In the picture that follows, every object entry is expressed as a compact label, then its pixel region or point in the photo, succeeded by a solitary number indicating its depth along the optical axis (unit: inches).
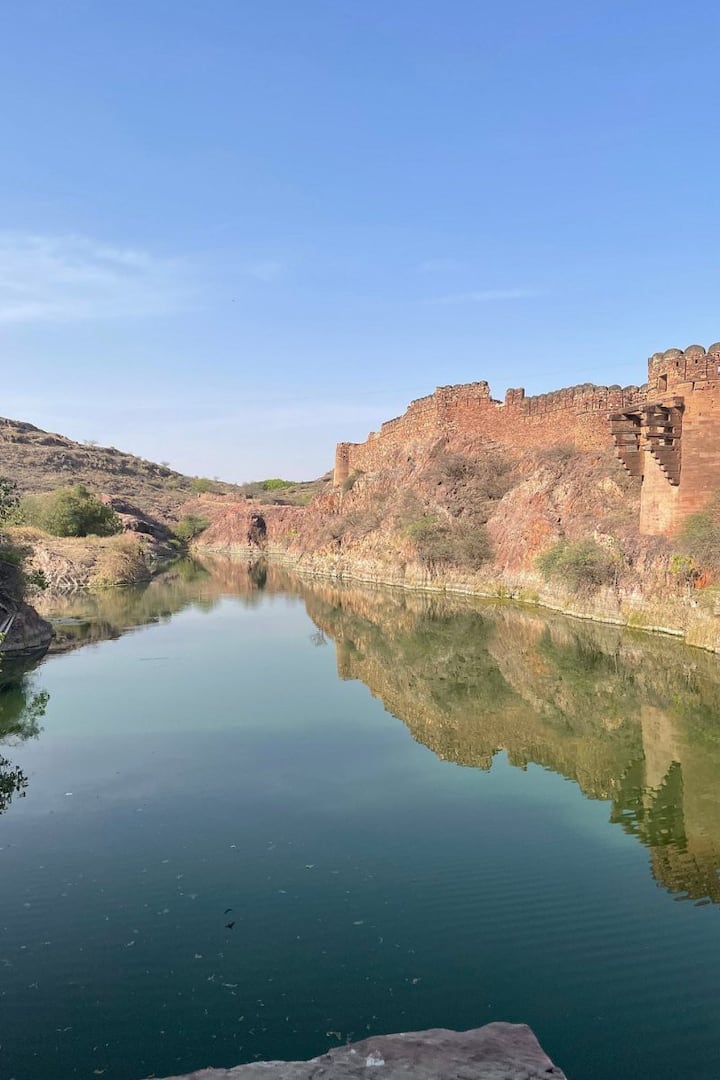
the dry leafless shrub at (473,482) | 1273.4
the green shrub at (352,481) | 1822.1
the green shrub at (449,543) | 1179.3
